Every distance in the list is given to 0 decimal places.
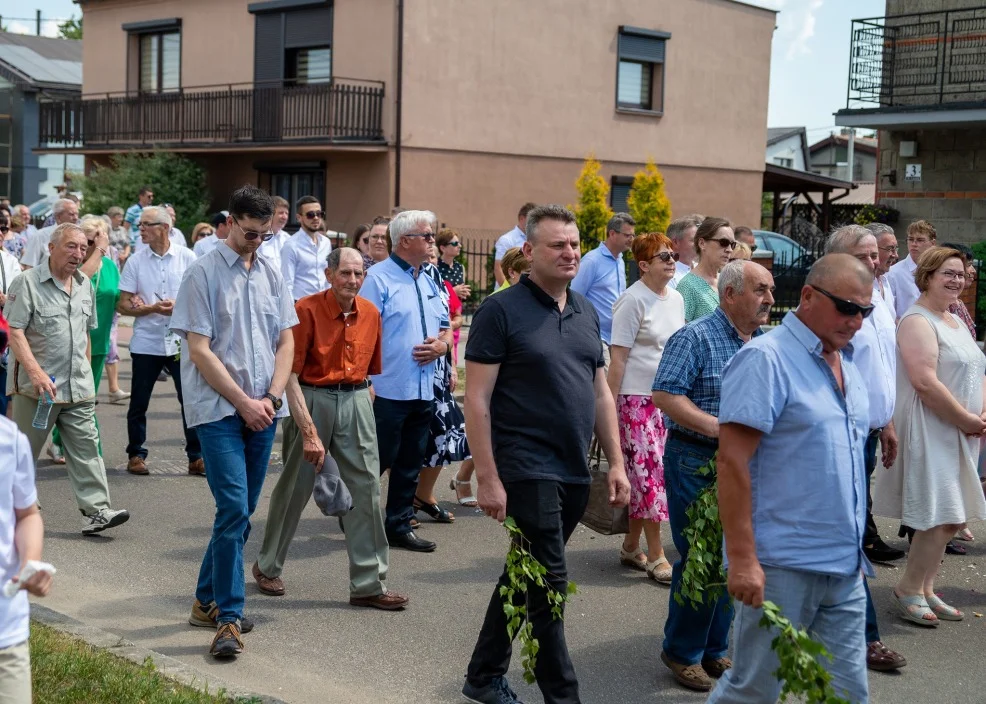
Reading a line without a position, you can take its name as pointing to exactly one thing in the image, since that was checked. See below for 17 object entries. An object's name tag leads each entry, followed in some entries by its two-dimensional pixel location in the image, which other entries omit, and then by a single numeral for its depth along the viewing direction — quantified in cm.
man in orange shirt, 671
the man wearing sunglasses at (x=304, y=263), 1270
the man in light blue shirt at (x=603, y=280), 1012
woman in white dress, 672
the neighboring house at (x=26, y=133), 4431
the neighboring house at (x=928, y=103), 2036
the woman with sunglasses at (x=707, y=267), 701
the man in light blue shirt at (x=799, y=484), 411
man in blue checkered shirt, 551
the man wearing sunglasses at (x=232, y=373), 591
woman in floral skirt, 726
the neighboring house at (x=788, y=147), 5515
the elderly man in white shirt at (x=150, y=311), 1023
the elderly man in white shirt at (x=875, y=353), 677
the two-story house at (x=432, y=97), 2633
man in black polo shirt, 497
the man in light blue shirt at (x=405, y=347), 758
